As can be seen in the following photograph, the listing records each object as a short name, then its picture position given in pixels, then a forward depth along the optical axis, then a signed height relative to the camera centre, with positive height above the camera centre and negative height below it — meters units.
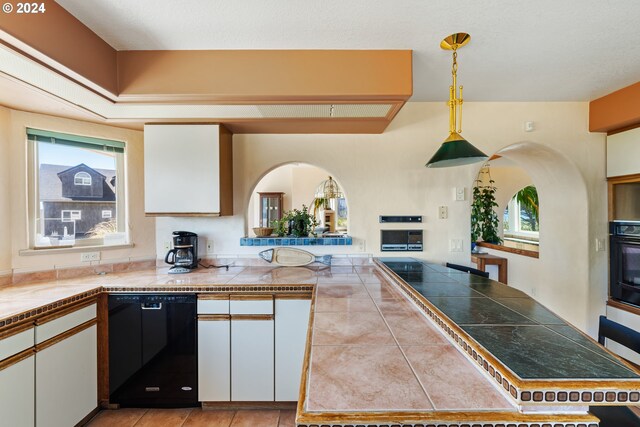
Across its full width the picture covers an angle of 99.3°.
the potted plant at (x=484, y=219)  4.25 -0.11
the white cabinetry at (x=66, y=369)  1.53 -0.94
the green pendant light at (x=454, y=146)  1.62 +0.41
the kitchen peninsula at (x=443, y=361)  0.66 -0.47
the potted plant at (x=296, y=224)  2.69 -0.11
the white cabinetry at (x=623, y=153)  2.29 +0.51
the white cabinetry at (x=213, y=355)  1.92 -0.99
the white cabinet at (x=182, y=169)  2.21 +0.37
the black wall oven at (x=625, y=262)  2.32 -0.45
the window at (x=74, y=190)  2.13 +0.21
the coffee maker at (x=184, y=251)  2.35 -0.32
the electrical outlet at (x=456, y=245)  2.59 -0.31
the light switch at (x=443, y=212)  2.58 +0.00
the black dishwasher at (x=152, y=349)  1.89 -0.94
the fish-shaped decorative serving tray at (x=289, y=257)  2.49 -0.40
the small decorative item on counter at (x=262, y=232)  2.65 -0.18
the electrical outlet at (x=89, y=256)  2.27 -0.35
